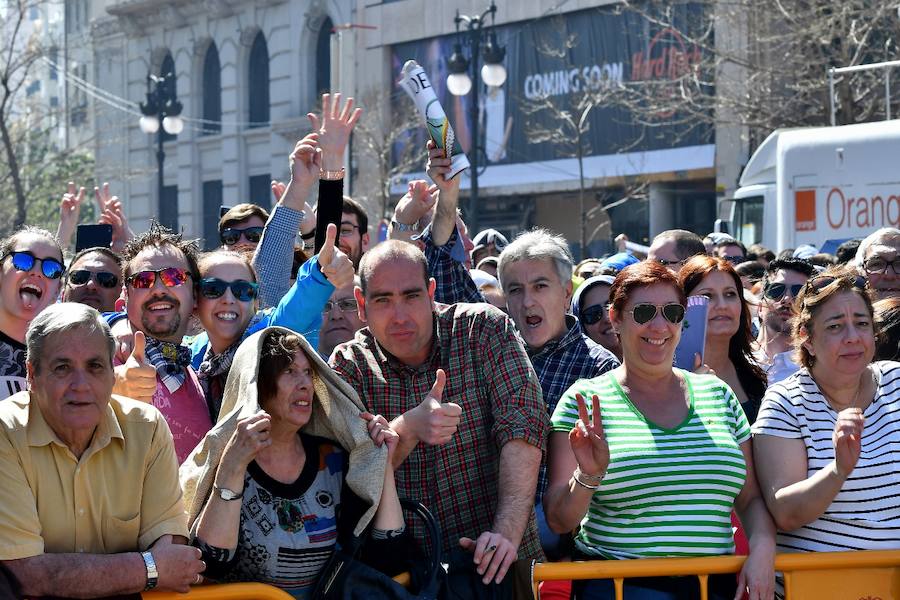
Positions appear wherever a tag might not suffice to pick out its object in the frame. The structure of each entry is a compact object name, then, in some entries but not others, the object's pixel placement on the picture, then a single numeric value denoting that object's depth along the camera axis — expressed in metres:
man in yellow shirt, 7.69
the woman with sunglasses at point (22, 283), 10.51
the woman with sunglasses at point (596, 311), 12.90
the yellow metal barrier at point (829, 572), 8.78
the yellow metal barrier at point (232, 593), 8.16
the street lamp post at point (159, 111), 52.12
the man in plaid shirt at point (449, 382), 9.34
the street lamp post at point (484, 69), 40.06
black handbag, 8.48
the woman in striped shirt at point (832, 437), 8.98
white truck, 29.34
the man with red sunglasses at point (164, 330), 9.02
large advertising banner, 60.12
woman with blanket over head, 8.28
